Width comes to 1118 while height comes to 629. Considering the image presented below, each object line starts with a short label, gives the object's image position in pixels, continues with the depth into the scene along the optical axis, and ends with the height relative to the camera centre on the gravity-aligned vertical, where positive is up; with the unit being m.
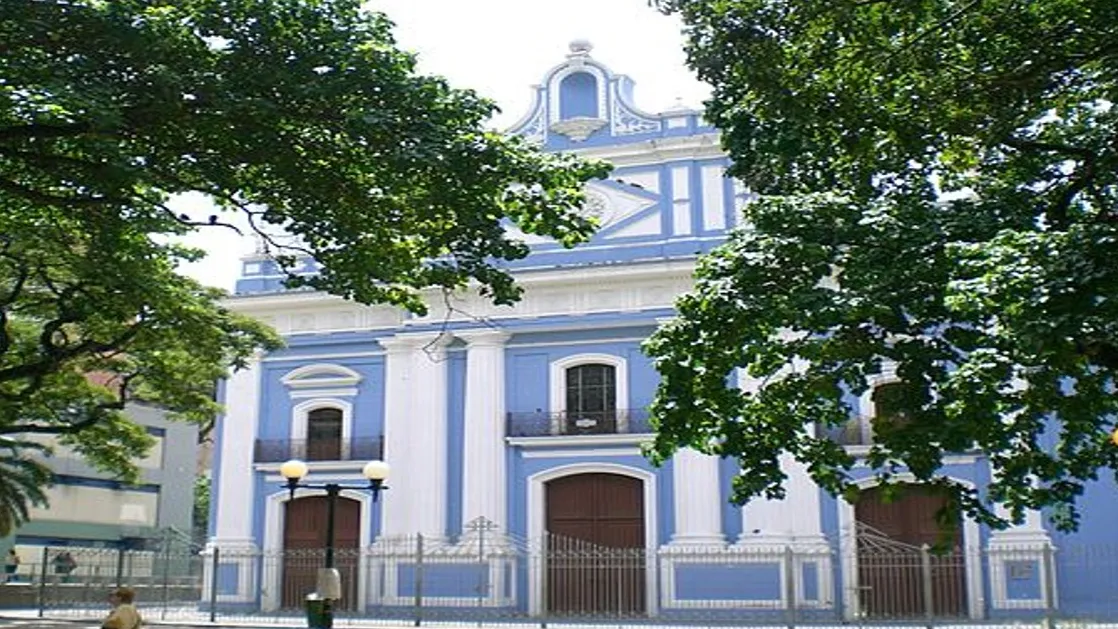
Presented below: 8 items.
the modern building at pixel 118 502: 39.25 +2.36
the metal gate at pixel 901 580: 23.64 -0.14
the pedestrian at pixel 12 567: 31.86 +0.20
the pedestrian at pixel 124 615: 11.69 -0.37
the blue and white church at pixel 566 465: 24.78 +2.30
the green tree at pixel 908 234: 11.02 +3.29
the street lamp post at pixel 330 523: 15.30 +0.64
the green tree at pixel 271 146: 10.20 +3.80
